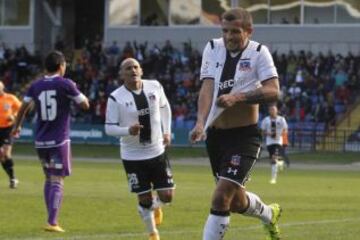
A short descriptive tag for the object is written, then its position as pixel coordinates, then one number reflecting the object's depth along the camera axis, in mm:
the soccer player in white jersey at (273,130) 28772
